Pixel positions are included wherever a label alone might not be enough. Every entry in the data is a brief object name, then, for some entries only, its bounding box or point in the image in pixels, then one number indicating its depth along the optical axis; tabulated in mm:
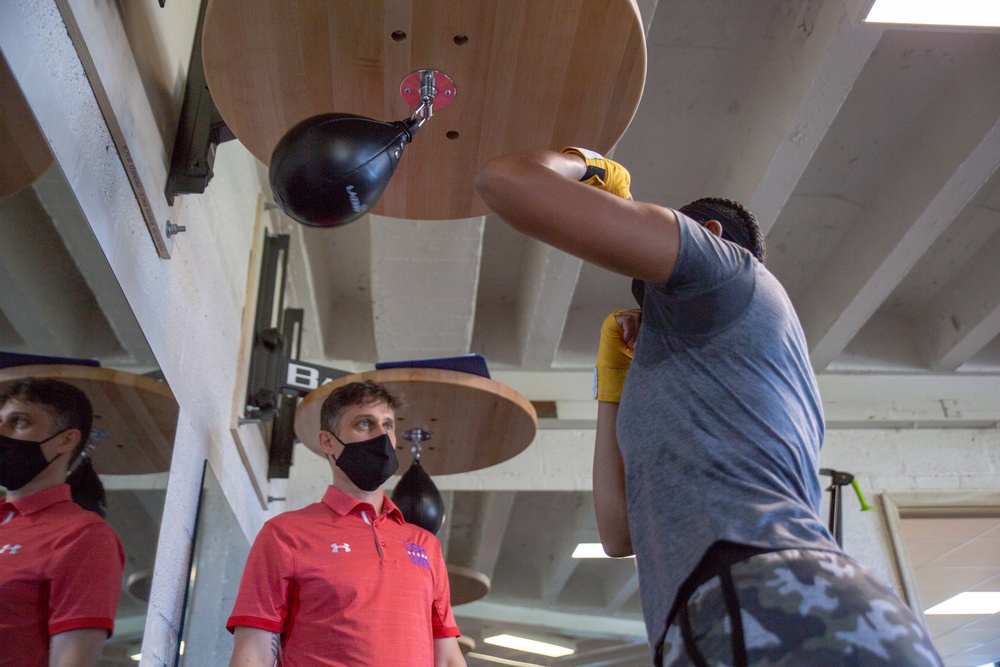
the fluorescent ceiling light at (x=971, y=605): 6770
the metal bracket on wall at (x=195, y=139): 1932
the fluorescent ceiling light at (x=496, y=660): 4965
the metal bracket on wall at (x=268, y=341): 2941
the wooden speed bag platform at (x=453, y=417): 2537
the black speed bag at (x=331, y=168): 1357
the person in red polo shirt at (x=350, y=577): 1739
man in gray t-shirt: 773
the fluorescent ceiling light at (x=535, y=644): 5207
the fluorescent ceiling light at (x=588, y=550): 5141
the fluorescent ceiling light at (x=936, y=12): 2465
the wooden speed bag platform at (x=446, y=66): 1429
